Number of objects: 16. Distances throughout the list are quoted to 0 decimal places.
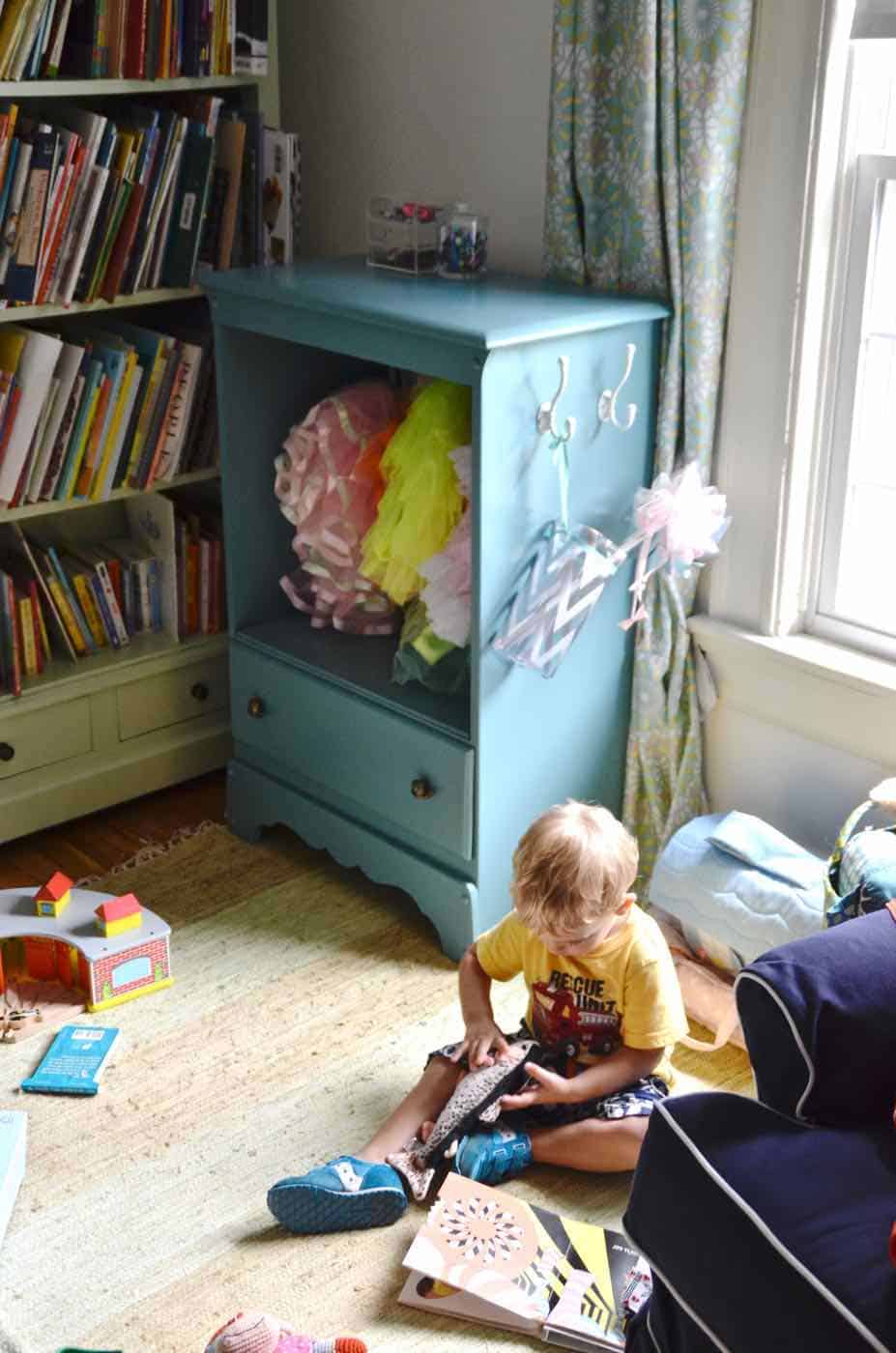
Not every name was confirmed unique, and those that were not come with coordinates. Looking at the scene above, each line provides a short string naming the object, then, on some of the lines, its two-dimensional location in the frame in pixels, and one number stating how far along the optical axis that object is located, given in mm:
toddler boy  1978
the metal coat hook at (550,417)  2283
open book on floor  1844
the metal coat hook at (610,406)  2371
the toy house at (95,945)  2434
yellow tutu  2451
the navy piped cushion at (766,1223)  1423
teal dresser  2311
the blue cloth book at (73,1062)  2250
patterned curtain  2307
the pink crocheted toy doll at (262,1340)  1752
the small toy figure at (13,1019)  2377
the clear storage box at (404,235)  2648
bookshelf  2824
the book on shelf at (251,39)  2777
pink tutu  2635
